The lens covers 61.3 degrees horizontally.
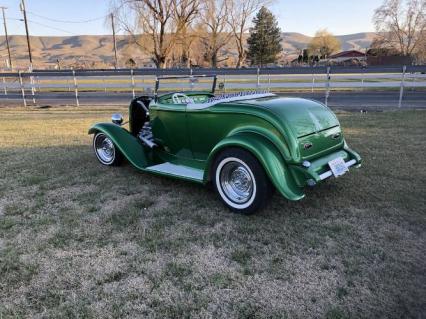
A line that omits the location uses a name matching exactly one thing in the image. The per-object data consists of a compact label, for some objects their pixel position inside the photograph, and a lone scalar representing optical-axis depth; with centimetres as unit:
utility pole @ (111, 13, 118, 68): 3219
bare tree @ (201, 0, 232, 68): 3659
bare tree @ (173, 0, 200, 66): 3294
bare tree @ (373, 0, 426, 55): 5122
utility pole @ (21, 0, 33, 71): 3478
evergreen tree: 5853
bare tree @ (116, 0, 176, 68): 3148
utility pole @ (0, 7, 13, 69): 4475
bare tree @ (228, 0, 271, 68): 4722
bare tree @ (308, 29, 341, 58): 7781
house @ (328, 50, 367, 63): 6281
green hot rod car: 362
